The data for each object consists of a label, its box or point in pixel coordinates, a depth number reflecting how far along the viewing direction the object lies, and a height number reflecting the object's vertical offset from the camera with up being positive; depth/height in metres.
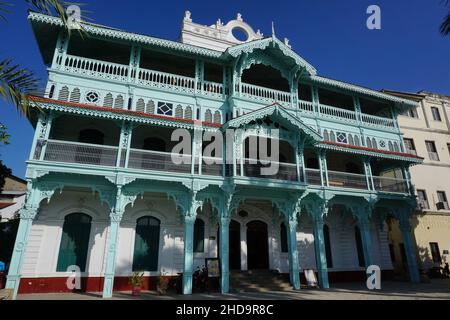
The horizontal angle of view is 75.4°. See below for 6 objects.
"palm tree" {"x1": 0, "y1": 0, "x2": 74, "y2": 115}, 4.03 +2.46
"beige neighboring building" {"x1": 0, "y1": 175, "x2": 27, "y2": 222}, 29.95 +6.46
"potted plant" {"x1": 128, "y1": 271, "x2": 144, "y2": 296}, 13.01 -1.05
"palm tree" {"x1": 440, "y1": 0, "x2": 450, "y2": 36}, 7.93 +6.11
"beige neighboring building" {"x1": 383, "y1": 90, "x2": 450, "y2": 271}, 22.97 +6.77
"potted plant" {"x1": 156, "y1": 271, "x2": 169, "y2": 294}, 14.02 -1.18
